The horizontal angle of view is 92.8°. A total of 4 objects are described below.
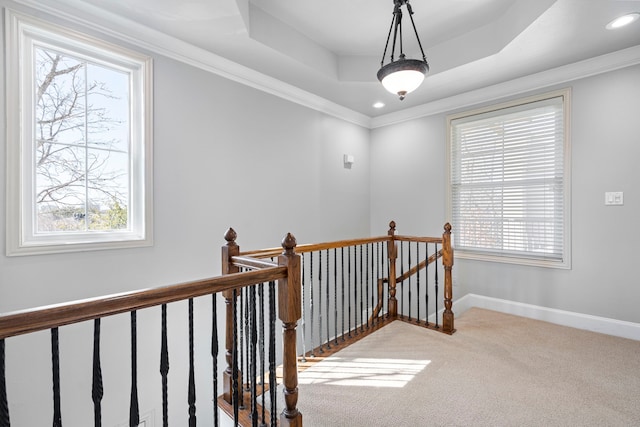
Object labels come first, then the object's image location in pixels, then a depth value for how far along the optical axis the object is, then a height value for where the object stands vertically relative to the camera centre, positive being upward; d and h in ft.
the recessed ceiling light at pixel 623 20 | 7.39 +4.71
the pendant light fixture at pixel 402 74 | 6.52 +3.00
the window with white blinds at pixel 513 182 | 10.36 +1.02
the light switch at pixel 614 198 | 9.13 +0.33
